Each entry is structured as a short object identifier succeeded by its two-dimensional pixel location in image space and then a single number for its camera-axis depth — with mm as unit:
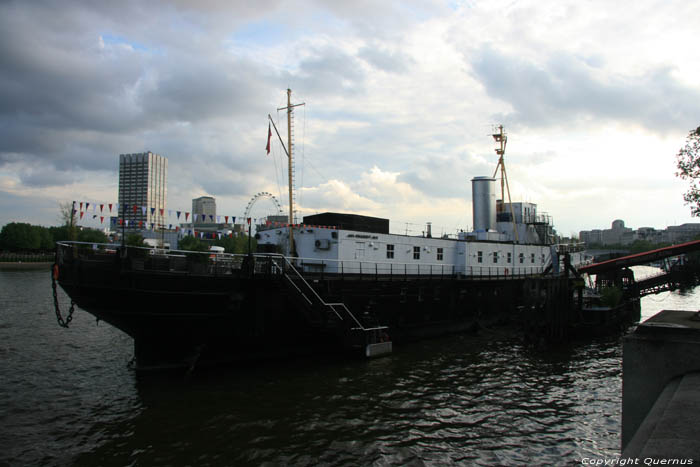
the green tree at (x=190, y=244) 76325
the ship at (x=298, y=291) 15711
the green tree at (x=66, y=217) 74794
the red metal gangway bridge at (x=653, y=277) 30344
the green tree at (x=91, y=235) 94850
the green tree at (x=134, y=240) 51669
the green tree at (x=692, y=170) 23172
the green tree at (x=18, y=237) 97000
